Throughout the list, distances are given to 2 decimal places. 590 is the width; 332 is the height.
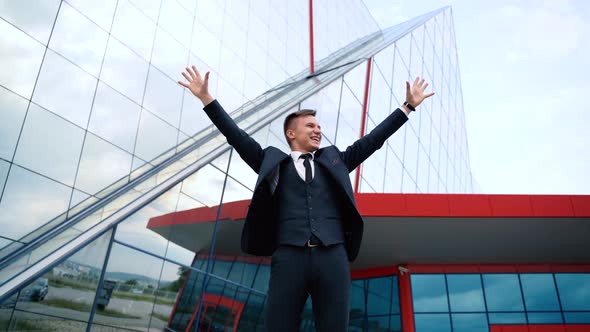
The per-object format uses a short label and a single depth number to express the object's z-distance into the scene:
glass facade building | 5.90
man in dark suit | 1.86
